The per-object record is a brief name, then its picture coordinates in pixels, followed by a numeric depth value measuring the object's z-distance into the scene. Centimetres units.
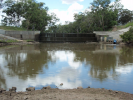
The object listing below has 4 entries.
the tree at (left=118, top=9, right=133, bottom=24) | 5409
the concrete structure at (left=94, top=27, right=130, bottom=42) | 3188
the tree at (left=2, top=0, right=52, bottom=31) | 4050
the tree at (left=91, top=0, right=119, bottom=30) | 4041
